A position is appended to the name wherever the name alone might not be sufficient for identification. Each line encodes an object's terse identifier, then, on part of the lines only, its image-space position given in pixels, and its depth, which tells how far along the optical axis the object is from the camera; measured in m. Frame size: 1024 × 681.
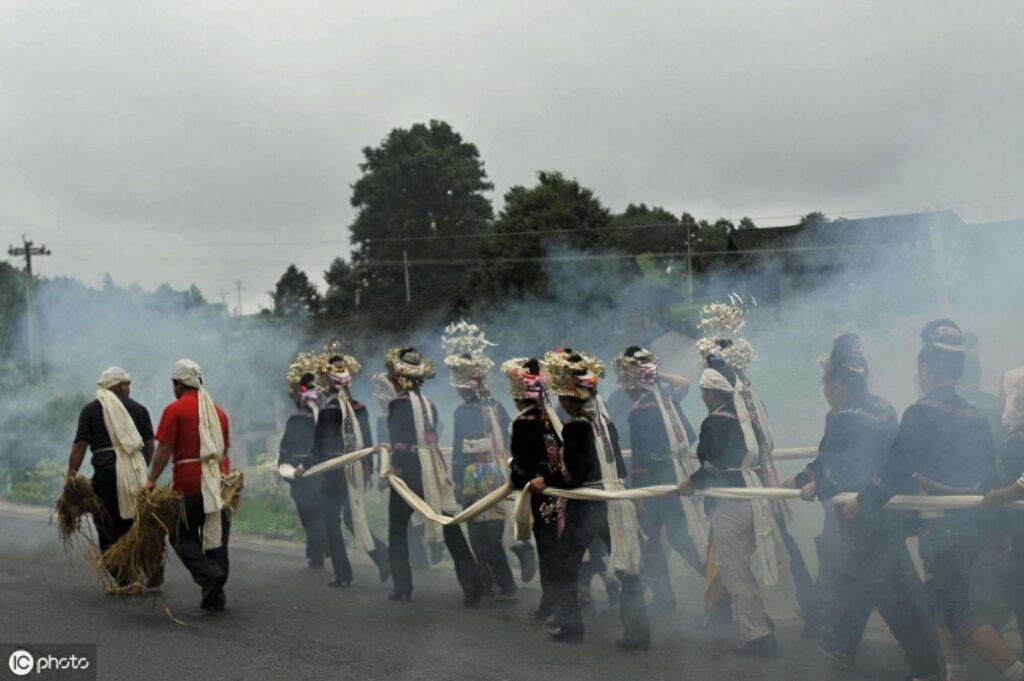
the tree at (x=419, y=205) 41.44
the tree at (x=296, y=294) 55.38
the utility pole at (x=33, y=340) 16.98
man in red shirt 7.96
